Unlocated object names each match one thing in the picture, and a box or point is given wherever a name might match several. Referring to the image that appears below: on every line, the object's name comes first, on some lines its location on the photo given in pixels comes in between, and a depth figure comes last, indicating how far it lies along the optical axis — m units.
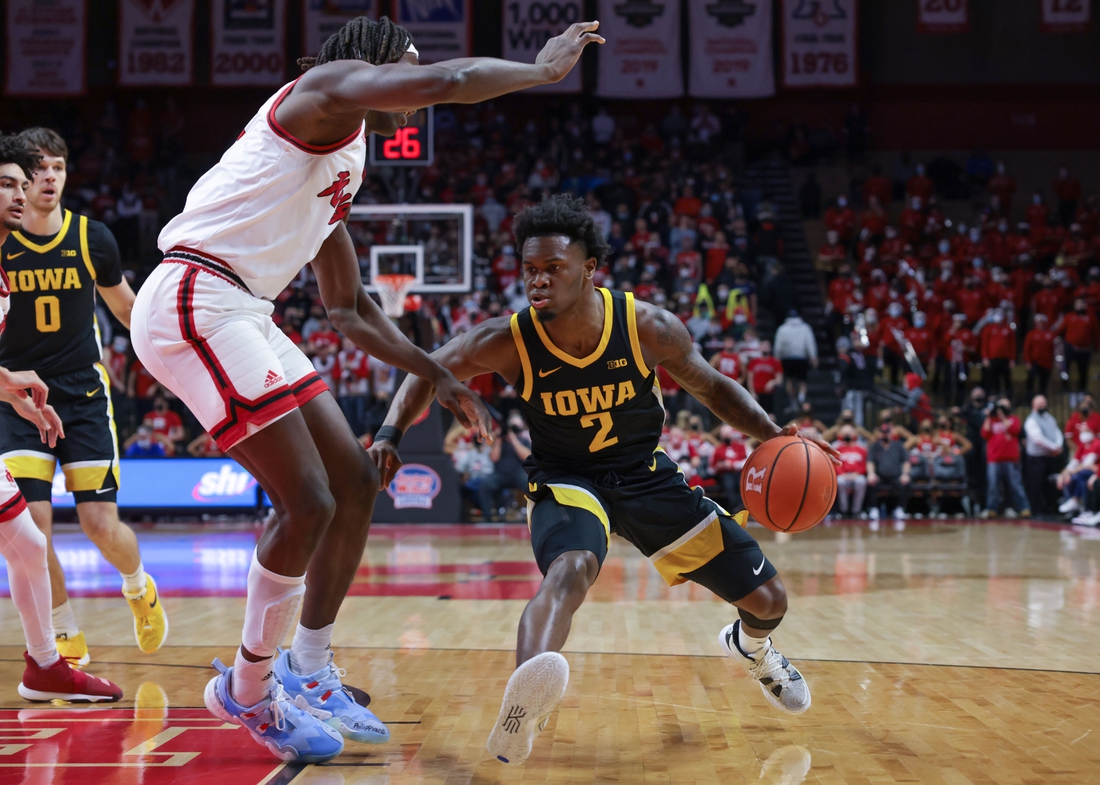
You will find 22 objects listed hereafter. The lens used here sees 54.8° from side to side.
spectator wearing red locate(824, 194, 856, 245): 20.59
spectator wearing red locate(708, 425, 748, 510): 13.95
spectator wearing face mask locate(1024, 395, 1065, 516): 14.25
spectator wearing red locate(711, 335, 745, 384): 14.88
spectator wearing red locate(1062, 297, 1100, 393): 16.47
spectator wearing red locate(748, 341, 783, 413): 15.01
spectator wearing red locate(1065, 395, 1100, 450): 13.80
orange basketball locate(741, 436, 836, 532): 4.11
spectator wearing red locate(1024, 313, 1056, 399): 16.39
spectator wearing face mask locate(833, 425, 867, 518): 14.15
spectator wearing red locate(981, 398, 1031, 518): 14.30
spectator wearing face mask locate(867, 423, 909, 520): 14.31
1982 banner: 21.03
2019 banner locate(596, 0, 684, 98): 21.16
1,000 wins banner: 20.84
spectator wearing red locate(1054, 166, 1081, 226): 21.05
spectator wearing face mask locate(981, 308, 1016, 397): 16.27
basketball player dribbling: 3.82
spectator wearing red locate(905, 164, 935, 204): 21.56
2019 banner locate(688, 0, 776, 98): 21.05
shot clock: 11.80
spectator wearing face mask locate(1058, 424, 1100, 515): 13.51
